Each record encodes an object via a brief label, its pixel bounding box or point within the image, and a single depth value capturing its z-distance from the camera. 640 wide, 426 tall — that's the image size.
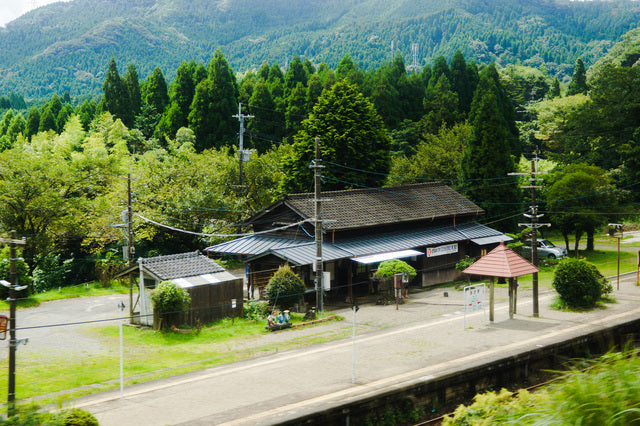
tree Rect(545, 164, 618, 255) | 35.03
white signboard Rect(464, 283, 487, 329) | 21.94
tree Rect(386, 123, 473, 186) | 45.09
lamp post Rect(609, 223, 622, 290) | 40.14
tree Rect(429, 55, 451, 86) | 69.94
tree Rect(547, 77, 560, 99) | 80.12
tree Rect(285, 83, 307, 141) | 58.78
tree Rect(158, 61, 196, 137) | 60.25
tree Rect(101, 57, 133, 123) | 64.62
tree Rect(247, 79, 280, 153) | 58.41
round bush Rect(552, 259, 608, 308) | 23.86
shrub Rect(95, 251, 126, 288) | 33.22
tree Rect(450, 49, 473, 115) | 67.70
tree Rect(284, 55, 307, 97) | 65.60
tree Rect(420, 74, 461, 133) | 56.36
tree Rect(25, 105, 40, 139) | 73.30
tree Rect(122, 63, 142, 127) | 66.81
